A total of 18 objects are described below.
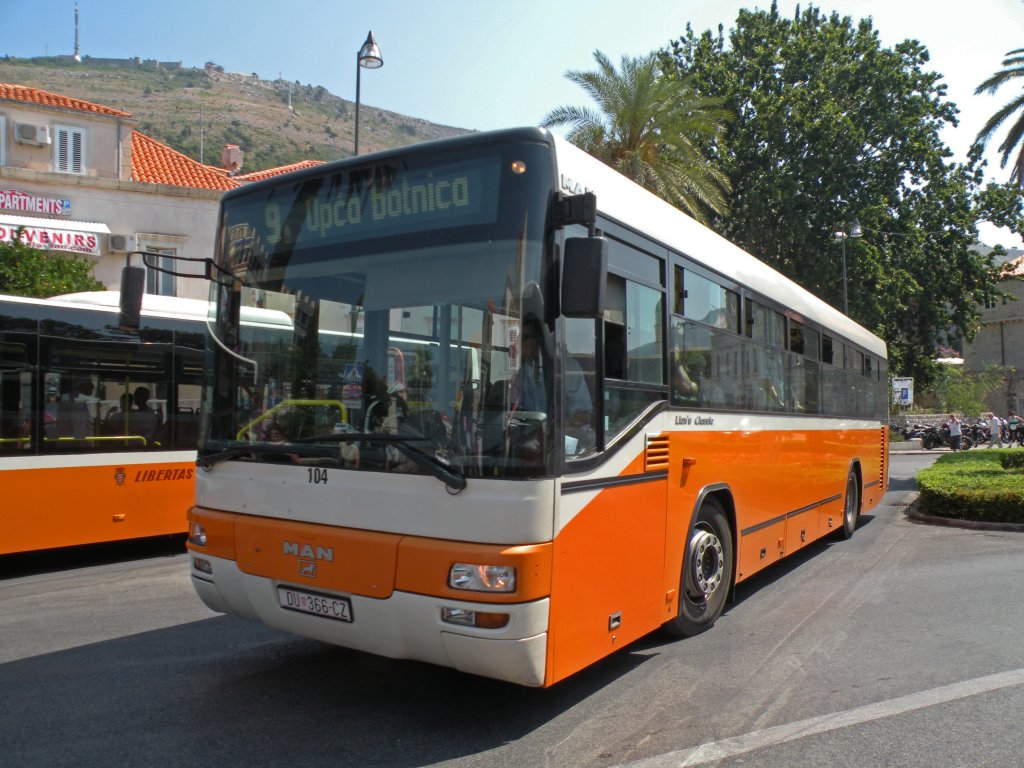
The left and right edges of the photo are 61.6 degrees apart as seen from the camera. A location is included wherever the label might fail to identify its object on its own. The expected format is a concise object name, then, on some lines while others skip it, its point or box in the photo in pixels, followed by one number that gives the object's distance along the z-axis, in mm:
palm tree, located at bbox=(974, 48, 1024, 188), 22688
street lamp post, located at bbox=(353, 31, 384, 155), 15328
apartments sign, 25312
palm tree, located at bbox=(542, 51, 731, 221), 21906
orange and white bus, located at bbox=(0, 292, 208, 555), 8672
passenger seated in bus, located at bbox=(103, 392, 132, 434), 9453
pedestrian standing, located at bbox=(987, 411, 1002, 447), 42781
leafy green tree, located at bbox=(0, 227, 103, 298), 18875
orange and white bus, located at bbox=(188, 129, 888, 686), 4148
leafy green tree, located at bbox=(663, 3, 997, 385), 35062
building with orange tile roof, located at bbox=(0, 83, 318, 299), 25453
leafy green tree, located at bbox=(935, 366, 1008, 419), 51406
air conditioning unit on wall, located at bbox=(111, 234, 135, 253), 25812
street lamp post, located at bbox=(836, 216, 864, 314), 32906
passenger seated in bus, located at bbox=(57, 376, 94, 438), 9039
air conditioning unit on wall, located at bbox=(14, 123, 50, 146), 26172
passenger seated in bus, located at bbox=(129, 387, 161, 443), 9688
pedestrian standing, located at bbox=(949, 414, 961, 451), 38719
